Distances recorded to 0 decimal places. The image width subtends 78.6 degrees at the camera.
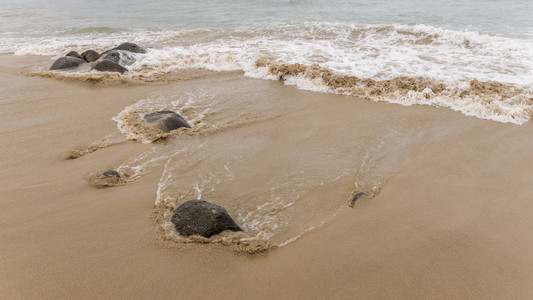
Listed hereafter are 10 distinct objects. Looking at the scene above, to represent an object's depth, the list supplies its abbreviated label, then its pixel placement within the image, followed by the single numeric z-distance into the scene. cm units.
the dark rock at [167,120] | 530
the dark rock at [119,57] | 941
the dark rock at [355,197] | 370
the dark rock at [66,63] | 900
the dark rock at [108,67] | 852
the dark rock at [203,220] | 318
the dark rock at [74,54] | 1006
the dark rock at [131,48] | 1054
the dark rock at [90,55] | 998
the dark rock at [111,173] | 411
